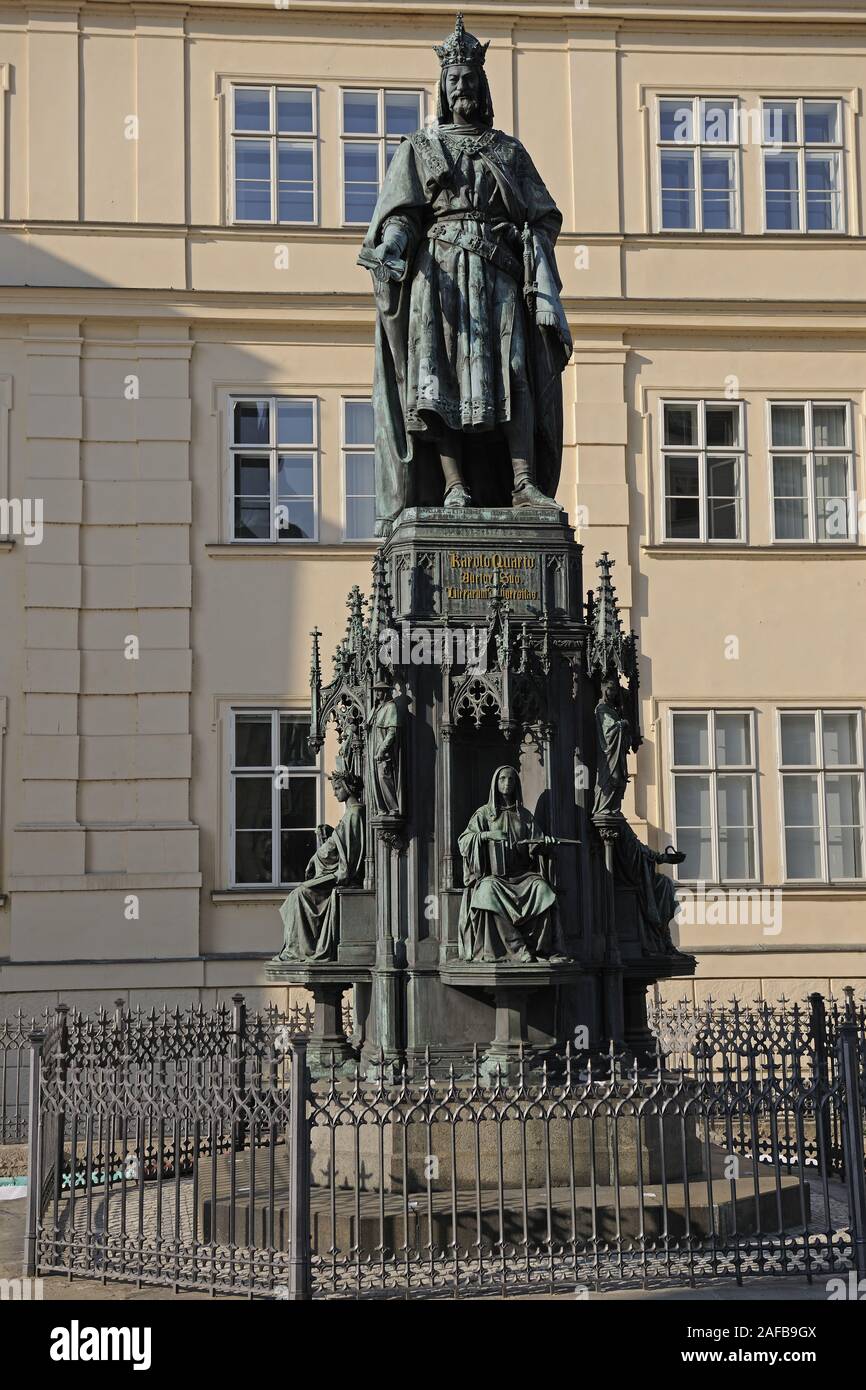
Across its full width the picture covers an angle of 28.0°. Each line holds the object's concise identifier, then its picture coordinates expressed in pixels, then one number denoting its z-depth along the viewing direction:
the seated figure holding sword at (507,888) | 9.20
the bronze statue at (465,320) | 10.28
